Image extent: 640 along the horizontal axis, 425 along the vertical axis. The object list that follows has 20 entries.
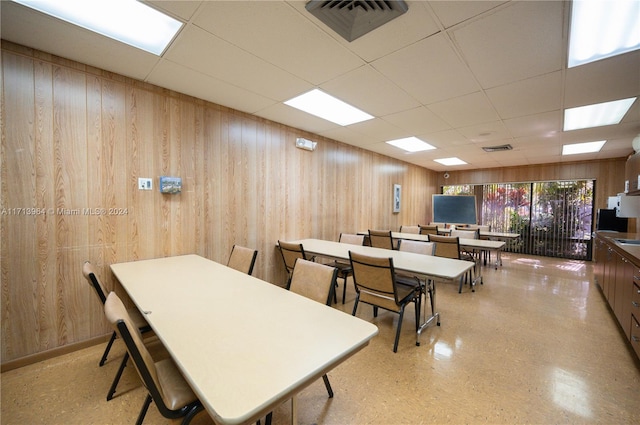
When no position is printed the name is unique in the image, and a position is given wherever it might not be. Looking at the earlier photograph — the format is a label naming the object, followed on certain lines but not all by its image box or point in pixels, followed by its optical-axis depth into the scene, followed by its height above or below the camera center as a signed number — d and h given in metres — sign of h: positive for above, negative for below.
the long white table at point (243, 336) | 0.83 -0.58
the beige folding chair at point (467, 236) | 4.83 -0.53
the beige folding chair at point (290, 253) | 2.94 -0.53
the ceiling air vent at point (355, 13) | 1.53 +1.21
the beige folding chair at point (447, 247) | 3.83 -0.59
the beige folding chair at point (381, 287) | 2.25 -0.74
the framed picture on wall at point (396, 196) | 6.44 +0.30
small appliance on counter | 4.79 -0.21
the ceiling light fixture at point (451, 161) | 6.38 +1.23
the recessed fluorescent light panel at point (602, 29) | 1.56 +1.22
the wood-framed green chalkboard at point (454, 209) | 7.11 -0.01
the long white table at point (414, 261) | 2.31 -0.56
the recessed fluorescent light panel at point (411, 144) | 4.72 +1.24
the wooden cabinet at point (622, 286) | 2.21 -0.80
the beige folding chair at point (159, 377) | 0.95 -0.78
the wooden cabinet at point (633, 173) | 3.63 +0.55
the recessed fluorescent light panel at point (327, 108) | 2.95 +1.26
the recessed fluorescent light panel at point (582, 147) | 4.64 +1.18
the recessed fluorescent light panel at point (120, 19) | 1.62 +1.27
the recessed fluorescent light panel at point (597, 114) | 2.93 +1.19
